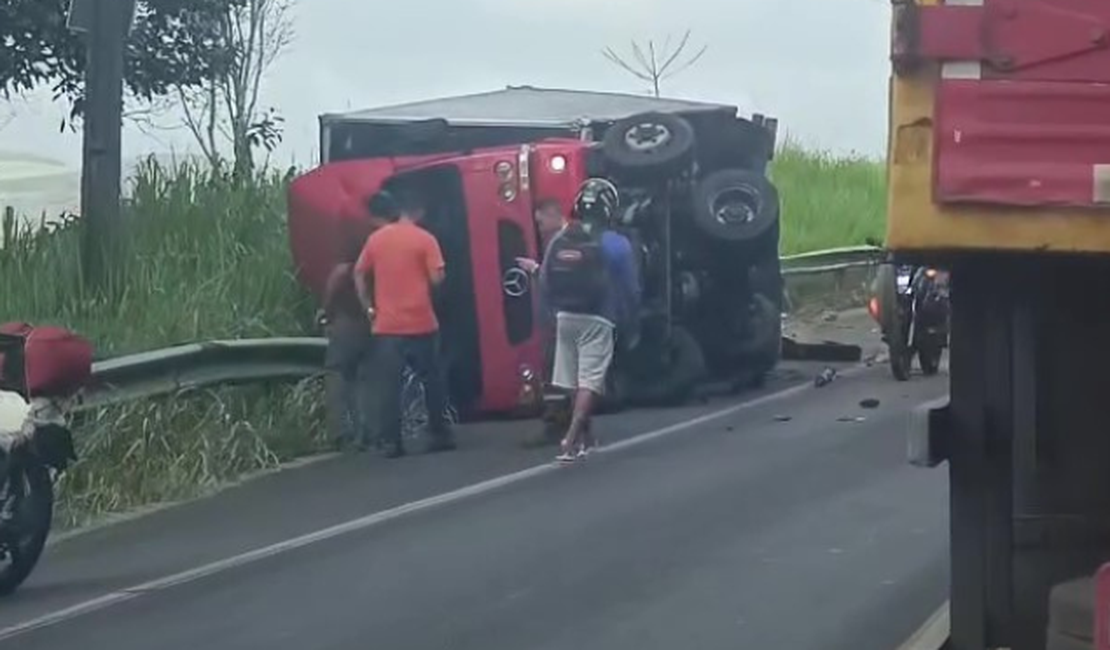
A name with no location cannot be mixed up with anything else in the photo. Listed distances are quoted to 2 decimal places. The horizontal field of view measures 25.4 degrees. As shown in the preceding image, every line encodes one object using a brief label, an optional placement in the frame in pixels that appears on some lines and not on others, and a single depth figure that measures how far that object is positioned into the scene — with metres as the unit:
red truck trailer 5.44
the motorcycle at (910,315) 21.23
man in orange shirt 16.95
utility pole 16.36
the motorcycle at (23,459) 11.09
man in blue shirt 16.48
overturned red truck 18.92
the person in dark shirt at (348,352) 17.03
